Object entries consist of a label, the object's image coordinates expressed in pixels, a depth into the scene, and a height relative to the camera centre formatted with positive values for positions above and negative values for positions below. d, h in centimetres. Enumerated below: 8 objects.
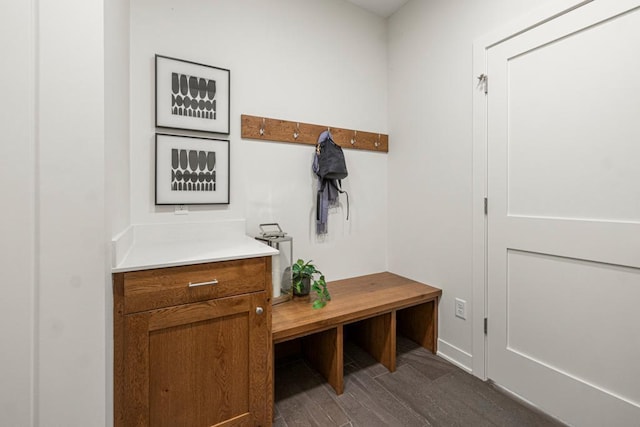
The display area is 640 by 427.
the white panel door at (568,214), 118 -1
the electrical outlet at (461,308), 182 -64
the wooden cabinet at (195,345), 106 -57
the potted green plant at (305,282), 179 -46
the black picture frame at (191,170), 156 +24
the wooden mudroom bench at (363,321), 155 -64
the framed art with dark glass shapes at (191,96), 155 +68
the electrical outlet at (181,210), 162 +1
